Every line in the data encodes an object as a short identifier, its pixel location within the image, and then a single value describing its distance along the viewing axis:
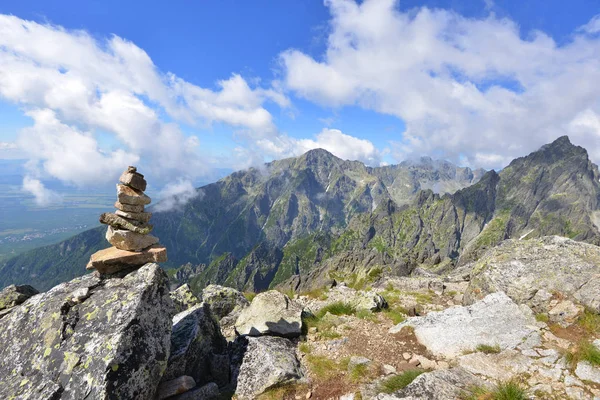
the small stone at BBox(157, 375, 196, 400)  10.02
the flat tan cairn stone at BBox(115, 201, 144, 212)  12.92
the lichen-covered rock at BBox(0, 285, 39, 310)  13.48
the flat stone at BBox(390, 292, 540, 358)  12.39
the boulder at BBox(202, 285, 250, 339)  18.63
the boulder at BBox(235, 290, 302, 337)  14.73
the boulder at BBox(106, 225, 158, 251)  12.60
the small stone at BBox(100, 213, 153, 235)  12.77
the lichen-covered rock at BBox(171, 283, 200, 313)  19.88
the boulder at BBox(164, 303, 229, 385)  11.27
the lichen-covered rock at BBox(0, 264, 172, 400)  8.48
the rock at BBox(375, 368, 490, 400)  8.65
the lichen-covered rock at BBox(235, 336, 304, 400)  10.81
